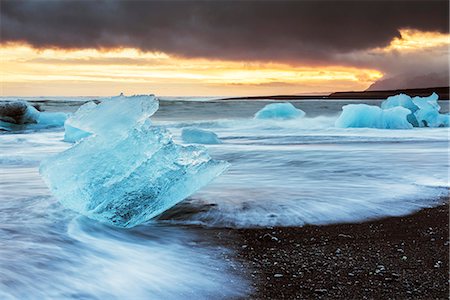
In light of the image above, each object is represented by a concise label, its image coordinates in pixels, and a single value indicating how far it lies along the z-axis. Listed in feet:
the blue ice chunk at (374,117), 47.06
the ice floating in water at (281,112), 60.85
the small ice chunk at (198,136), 32.04
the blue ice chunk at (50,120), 52.95
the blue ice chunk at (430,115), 49.65
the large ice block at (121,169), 10.40
